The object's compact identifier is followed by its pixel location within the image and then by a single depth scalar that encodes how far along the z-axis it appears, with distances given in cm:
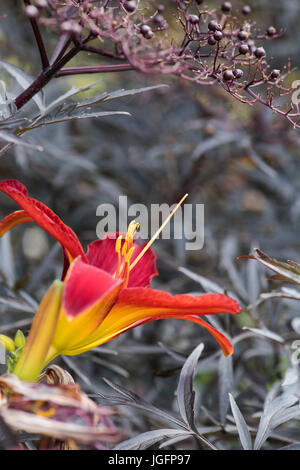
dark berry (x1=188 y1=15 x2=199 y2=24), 78
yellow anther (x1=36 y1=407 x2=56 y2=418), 71
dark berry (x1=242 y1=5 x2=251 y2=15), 84
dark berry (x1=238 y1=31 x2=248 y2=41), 78
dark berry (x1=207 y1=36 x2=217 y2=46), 78
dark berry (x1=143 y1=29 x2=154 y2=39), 76
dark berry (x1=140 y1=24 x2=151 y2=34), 76
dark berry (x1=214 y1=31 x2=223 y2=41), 77
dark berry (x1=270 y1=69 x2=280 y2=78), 79
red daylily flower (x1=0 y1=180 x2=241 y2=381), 74
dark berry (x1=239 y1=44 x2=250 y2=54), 77
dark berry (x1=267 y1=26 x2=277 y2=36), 80
